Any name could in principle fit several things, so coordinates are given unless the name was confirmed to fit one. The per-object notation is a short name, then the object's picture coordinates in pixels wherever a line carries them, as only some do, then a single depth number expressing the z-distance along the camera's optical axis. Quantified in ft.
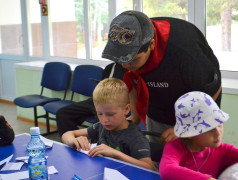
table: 5.19
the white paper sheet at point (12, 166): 5.60
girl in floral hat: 4.50
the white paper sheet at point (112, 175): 4.98
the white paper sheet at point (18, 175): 5.26
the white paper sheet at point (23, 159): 5.93
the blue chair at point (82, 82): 13.25
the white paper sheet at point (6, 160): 5.90
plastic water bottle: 4.95
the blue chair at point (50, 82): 14.32
